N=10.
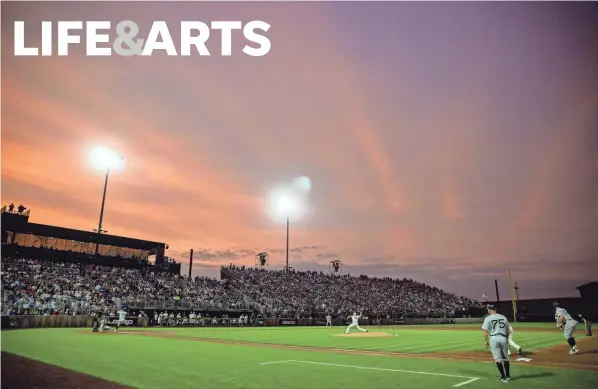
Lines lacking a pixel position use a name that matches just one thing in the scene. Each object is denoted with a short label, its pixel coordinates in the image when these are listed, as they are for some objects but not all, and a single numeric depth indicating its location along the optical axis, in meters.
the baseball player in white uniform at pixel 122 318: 32.97
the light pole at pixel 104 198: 49.84
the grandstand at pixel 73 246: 49.03
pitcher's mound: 26.59
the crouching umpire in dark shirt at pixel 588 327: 23.46
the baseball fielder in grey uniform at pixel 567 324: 15.12
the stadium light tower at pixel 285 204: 69.19
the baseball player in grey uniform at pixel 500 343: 9.33
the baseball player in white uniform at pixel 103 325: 27.30
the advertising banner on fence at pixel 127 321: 34.10
